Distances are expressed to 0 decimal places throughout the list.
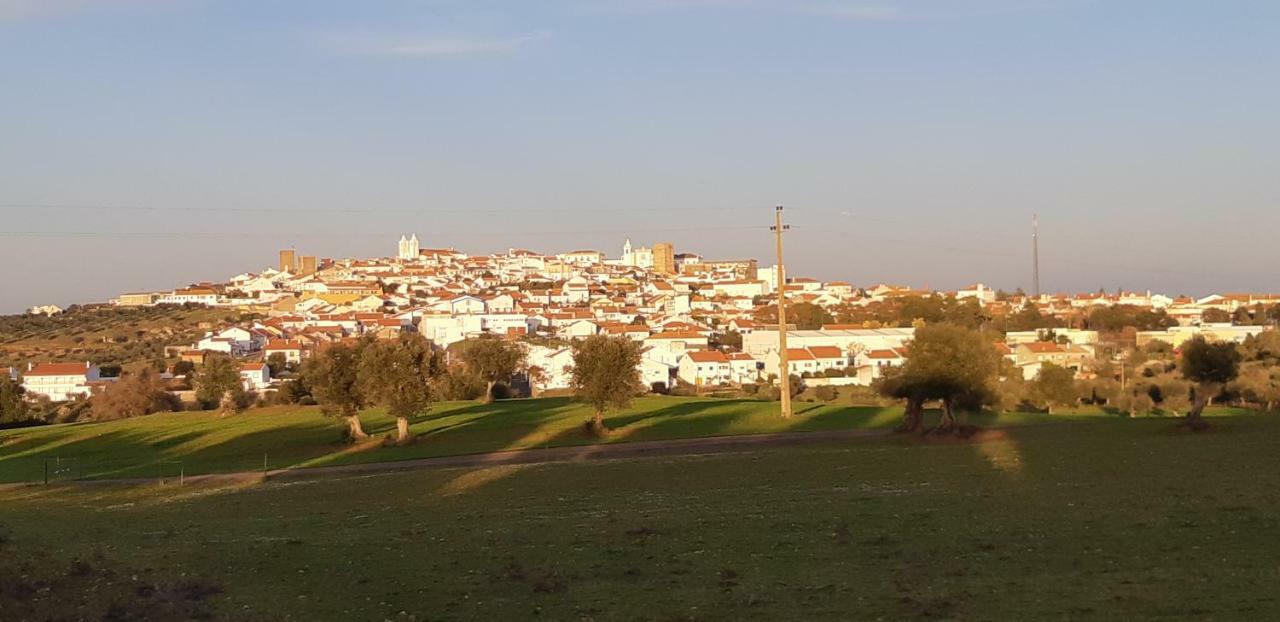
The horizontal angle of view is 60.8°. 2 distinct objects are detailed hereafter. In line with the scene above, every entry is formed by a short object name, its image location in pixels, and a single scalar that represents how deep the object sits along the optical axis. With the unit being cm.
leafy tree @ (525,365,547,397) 8319
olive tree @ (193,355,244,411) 6719
